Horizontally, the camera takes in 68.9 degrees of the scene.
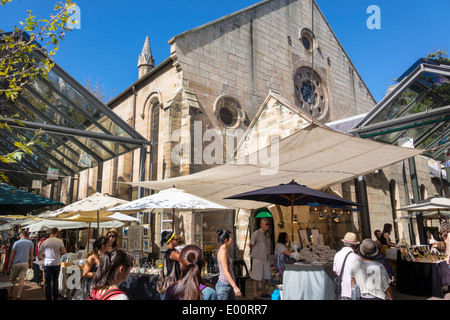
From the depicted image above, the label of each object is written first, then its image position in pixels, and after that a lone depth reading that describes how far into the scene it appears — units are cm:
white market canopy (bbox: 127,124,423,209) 591
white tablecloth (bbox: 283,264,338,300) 511
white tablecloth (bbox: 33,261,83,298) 804
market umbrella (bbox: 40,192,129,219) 825
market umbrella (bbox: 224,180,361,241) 559
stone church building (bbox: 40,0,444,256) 1210
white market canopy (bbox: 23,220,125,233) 1160
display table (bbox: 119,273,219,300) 587
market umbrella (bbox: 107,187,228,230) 679
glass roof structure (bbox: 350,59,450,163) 977
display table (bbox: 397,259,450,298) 746
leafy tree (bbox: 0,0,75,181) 607
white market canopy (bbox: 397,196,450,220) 955
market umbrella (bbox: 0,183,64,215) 936
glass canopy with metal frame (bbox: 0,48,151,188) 1069
